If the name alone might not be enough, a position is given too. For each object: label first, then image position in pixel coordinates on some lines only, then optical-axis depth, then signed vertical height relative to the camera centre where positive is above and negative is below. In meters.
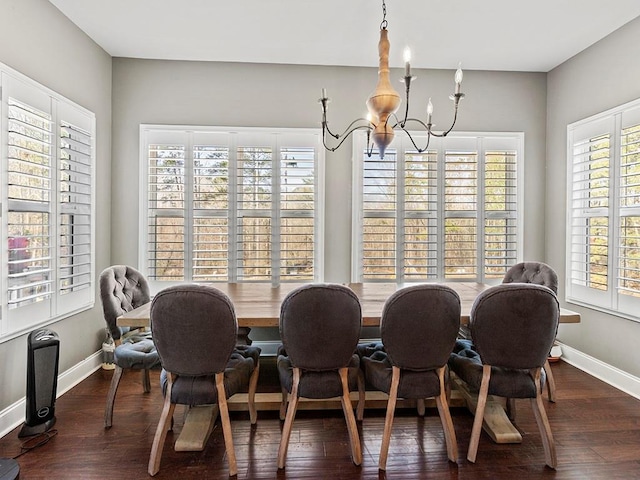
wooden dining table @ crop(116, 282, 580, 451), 2.09 -0.71
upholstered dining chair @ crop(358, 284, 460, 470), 1.85 -0.56
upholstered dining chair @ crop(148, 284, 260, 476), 1.77 -0.56
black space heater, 2.18 -0.90
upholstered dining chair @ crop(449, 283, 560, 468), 1.85 -0.55
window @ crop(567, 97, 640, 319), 2.91 +0.22
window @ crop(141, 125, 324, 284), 3.65 +0.30
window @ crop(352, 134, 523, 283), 3.76 +0.26
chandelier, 2.13 +0.78
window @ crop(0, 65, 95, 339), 2.32 +0.21
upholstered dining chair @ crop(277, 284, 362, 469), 1.81 -0.55
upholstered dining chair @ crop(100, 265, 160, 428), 2.28 -0.62
